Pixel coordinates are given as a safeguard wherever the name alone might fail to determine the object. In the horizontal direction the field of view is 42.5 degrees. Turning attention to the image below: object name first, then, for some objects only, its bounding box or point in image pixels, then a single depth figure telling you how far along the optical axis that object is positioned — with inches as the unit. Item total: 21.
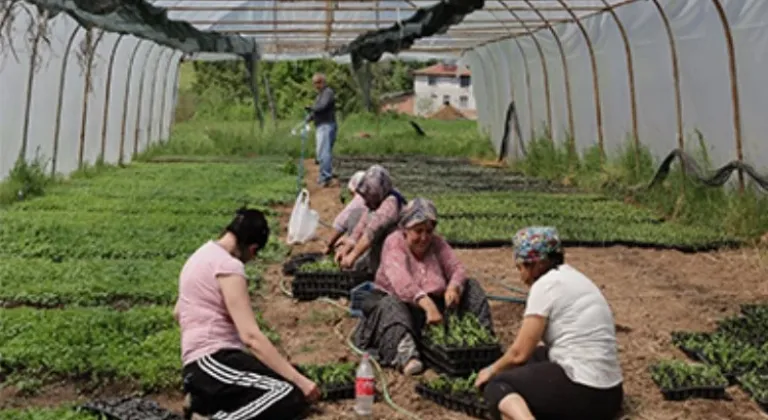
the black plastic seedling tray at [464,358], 212.7
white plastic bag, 377.7
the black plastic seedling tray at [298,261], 330.0
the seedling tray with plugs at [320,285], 296.0
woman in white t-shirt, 179.9
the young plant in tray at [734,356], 221.3
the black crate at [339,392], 203.5
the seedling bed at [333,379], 204.1
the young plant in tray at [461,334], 216.7
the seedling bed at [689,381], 204.8
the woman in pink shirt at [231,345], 182.5
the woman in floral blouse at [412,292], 229.5
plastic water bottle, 192.1
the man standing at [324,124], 616.1
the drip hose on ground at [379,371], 198.4
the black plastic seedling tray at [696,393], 204.7
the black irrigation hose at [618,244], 389.7
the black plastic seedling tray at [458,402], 195.8
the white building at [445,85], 3048.7
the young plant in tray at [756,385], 200.8
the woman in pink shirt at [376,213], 269.3
